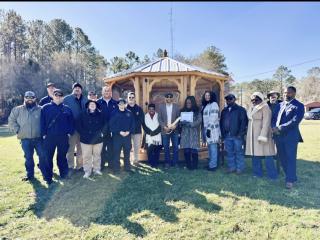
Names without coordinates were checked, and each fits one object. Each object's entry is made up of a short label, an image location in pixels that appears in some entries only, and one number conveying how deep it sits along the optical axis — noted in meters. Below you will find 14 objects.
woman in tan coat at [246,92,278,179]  5.46
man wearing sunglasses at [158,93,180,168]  6.41
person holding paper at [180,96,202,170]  6.22
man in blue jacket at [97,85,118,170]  6.20
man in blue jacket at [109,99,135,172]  5.96
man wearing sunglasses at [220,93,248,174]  5.89
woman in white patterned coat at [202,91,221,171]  6.21
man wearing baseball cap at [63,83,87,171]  6.11
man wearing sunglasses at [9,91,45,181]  5.52
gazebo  6.94
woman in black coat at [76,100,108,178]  5.73
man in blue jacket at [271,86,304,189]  5.03
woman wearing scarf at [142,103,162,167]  6.46
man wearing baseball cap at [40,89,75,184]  5.44
